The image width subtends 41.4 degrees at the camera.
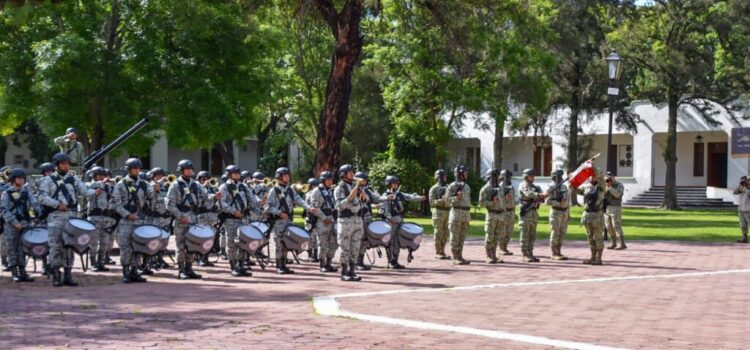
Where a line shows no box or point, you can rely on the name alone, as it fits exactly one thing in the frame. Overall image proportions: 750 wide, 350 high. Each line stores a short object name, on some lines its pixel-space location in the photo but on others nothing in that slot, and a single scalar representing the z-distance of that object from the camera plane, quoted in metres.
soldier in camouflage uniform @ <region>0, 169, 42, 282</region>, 16.44
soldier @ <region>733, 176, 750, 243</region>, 27.97
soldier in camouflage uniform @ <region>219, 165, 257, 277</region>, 18.05
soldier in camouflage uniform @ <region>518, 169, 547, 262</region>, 21.45
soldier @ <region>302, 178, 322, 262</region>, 19.85
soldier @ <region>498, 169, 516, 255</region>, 21.45
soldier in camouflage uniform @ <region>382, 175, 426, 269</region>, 20.00
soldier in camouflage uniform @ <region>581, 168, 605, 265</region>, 20.70
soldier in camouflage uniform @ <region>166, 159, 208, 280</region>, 17.33
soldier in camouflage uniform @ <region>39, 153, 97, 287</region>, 15.79
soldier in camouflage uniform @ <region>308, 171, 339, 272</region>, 18.55
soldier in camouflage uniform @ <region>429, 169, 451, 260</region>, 21.48
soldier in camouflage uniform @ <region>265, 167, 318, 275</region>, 18.55
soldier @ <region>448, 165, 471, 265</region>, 20.59
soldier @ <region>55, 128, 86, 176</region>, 21.11
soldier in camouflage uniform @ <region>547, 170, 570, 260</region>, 21.64
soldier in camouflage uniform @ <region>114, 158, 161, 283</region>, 16.69
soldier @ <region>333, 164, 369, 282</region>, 17.16
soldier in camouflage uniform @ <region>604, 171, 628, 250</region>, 24.59
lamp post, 26.27
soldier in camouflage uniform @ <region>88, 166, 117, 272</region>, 18.77
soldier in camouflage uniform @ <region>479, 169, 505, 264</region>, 20.92
